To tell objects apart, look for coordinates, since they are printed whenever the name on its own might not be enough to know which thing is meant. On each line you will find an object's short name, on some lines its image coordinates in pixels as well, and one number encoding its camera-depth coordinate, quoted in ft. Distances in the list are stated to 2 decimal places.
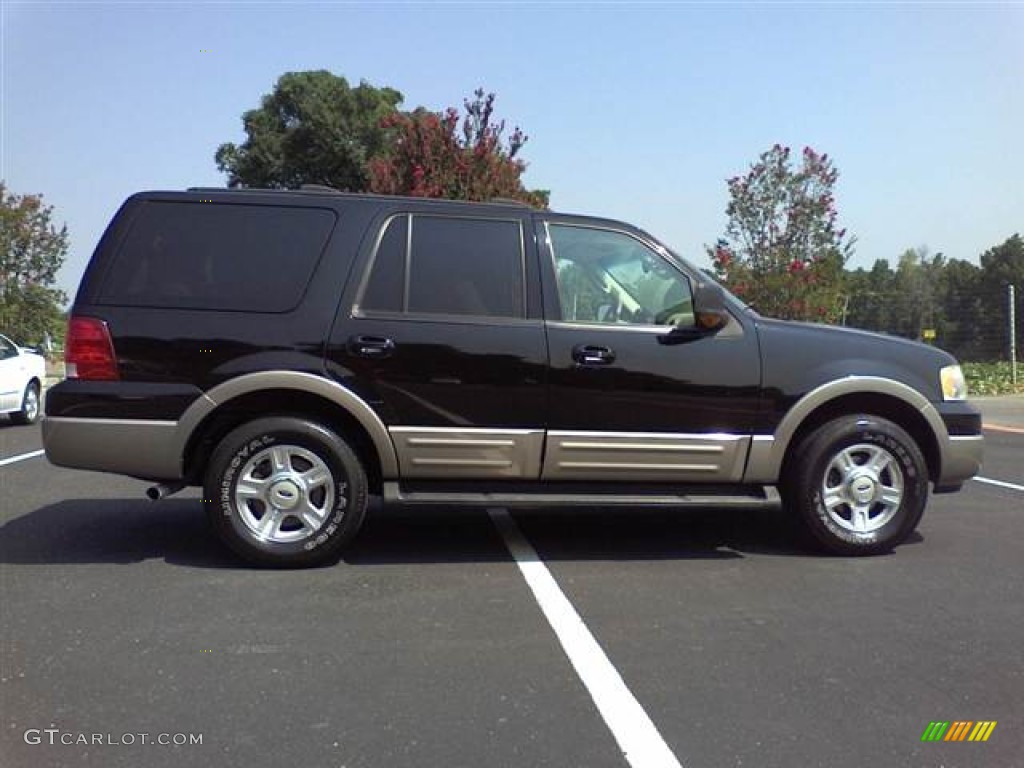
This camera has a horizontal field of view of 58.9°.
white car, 41.01
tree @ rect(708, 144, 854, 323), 63.62
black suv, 16.35
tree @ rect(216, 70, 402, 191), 139.33
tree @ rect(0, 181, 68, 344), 74.49
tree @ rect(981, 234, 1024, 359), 234.17
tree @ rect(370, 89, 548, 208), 65.05
